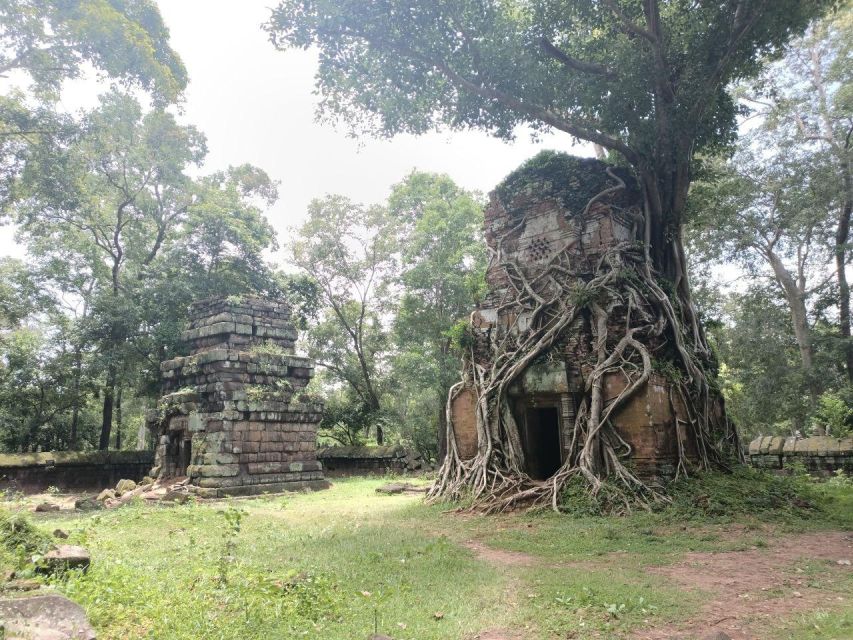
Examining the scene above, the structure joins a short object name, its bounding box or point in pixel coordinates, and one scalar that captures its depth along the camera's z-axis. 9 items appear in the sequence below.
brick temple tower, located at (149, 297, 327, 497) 12.25
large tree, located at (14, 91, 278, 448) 17.09
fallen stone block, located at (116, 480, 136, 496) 12.00
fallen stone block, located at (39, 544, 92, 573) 4.34
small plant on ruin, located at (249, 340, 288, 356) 13.40
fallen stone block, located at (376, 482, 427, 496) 12.60
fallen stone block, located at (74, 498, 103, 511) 10.25
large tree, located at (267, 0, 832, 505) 9.27
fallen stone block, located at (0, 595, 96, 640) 2.84
